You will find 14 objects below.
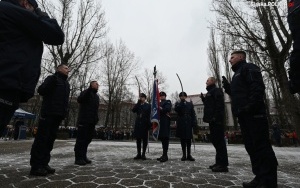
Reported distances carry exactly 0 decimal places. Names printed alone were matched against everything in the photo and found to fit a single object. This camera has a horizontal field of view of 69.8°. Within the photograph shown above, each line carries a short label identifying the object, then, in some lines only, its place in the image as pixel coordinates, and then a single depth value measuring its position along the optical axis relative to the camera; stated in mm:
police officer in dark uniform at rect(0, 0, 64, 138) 2061
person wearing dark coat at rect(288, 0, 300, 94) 2128
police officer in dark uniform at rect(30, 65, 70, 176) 3998
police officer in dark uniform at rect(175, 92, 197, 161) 6352
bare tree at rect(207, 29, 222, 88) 29631
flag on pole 6557
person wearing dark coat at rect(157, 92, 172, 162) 6277
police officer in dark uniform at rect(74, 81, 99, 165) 5391
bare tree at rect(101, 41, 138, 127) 35666
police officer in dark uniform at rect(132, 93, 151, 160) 6445
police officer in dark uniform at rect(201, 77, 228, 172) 4794
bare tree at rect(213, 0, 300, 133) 10219
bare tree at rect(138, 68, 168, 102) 37794
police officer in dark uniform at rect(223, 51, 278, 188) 3133
